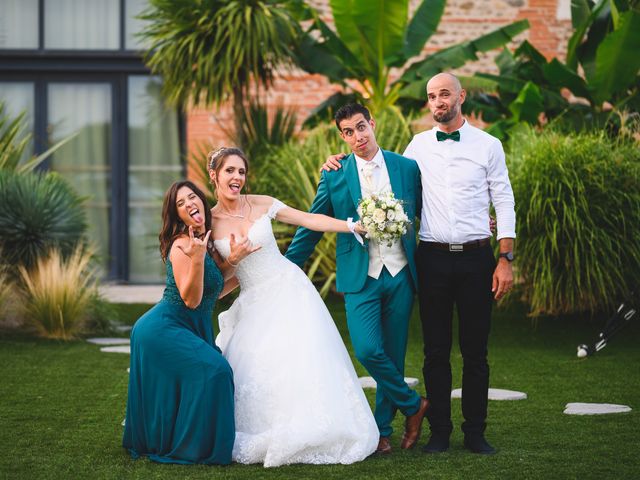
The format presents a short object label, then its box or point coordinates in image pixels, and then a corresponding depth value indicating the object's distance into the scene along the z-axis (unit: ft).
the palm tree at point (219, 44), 34.60
